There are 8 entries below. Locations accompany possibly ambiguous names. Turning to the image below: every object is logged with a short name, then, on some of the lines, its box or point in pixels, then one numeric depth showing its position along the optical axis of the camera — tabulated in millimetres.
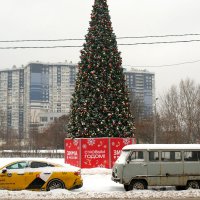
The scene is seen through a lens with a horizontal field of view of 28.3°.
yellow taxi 16688
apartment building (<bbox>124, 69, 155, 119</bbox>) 156625
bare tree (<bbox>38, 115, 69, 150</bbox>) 92444
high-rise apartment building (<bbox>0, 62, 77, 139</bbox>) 180500
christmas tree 26156
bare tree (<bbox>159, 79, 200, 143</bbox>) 55875
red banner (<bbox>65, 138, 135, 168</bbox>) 25688
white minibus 17922
